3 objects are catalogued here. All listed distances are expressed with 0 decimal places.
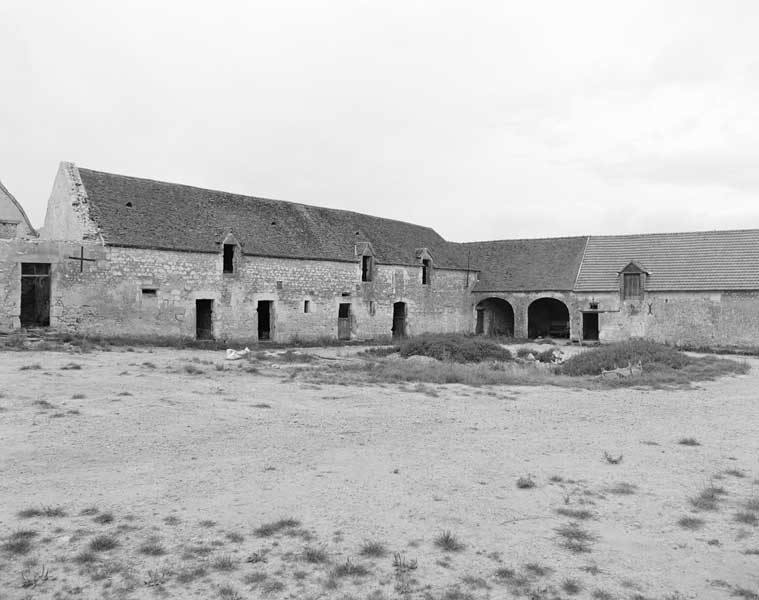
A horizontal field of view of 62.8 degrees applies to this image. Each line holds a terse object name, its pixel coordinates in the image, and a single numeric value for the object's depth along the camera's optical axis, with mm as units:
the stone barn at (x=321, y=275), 21391
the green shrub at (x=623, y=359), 18391
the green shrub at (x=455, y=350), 20641
